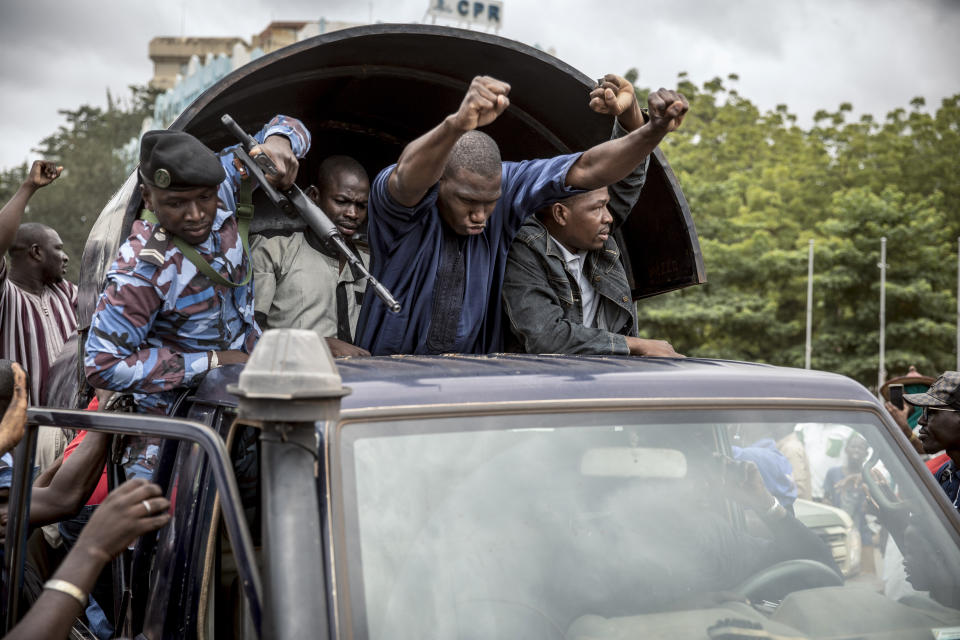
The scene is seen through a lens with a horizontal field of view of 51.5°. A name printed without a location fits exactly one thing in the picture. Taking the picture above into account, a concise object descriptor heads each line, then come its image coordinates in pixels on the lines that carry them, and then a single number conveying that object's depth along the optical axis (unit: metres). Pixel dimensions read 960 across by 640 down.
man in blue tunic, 3.66
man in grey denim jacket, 3.62
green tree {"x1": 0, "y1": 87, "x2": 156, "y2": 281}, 36.34
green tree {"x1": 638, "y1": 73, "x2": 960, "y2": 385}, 28.36
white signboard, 37.47
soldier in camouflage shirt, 2.97
